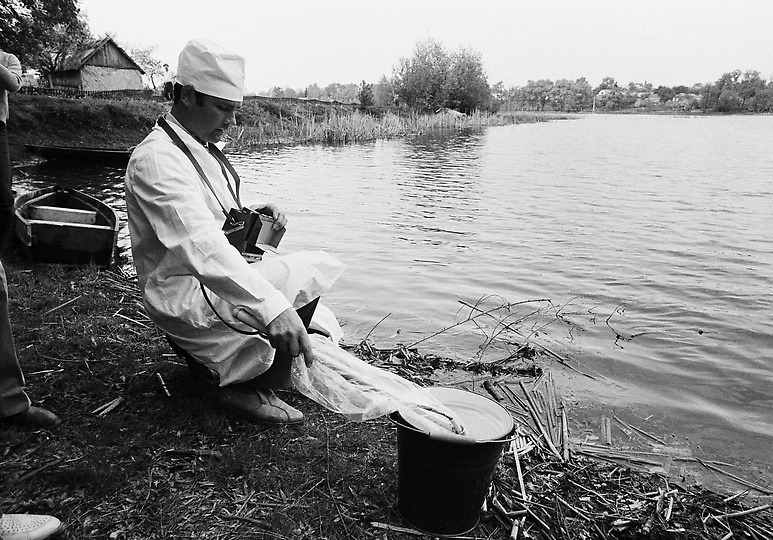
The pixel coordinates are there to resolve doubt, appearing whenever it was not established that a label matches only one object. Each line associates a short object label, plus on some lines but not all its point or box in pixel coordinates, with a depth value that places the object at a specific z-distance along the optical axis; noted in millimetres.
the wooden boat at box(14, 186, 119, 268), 6777
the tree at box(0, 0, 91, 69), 26094
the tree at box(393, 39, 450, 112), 67188
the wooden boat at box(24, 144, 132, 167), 18578
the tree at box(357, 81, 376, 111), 54469
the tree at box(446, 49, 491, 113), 70812
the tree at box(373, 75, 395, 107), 70688
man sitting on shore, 2834
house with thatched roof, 48531
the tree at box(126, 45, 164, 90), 90194
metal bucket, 2547
